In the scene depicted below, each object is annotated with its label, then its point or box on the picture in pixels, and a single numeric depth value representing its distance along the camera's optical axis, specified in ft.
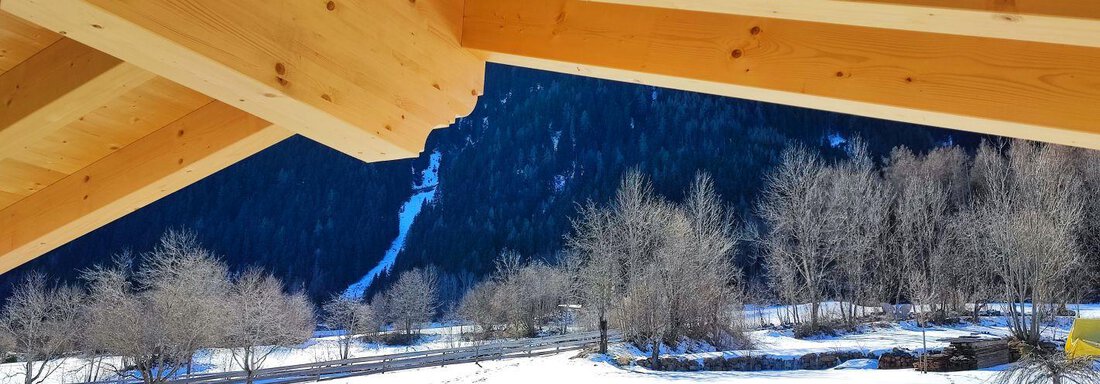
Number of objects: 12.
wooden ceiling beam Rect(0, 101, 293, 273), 6.24
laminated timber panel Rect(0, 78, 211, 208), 6.50
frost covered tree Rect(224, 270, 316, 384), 66.08
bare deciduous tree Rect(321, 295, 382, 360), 105.40
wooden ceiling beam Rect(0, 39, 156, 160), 5.39
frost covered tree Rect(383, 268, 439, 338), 113.60
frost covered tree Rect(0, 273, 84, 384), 71.15
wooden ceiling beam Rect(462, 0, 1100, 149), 4.68
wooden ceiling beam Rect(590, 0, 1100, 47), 3.45
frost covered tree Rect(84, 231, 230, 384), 58.54
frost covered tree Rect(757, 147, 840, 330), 63.67
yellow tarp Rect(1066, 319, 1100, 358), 36.81
